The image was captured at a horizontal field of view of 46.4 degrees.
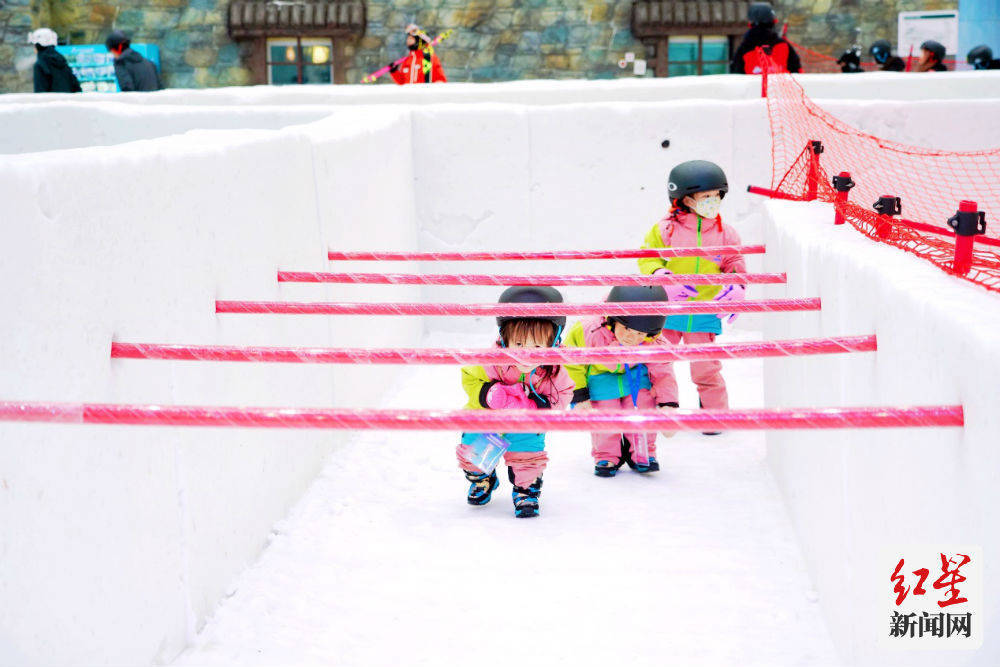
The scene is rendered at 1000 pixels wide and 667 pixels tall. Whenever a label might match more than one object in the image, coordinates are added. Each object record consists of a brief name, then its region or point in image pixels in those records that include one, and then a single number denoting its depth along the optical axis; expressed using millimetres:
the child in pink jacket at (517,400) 4031
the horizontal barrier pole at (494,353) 2631
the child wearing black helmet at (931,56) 10289
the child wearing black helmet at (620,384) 4371
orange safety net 6102
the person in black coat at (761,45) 9555
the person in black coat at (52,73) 10445
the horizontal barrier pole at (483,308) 3367
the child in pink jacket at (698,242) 4992
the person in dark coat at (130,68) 11125
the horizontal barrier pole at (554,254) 4348
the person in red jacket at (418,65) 12598
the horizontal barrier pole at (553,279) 3979
